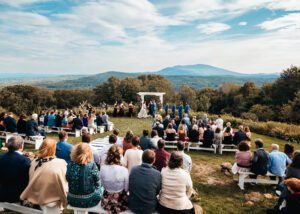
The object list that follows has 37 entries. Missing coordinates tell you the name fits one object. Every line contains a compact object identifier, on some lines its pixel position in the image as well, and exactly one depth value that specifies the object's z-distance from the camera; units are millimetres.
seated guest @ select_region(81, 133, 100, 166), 4854
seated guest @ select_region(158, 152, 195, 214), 3350
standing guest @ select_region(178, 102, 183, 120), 16891
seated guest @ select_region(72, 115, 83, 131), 10641
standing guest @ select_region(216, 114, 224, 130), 12281
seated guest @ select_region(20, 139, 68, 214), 3400
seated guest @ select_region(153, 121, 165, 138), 9312
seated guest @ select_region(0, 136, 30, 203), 3539
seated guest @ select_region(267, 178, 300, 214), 3186
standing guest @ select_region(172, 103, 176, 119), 17931
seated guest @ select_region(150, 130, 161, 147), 6518
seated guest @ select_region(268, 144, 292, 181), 5406
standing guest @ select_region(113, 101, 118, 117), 18372
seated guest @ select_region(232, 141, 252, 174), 5734
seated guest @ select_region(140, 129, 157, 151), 6148
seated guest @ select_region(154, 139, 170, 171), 4883
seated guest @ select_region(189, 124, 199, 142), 9055
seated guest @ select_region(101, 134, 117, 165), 4941
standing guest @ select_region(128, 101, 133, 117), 18406
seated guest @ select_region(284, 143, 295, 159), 5416
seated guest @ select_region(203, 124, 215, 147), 8837
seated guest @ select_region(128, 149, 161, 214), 3271
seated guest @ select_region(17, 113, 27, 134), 8680
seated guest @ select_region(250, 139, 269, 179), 5482
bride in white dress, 18531
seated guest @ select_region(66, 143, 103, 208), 3299
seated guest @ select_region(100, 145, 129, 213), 3426
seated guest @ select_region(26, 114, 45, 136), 8250
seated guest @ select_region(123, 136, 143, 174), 4574
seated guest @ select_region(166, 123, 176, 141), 9242
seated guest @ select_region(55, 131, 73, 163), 5074
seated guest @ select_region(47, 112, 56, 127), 11459
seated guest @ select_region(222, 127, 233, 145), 8938
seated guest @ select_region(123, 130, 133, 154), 5613
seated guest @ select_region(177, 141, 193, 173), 5036
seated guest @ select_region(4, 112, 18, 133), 8648
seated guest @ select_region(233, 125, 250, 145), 8492
